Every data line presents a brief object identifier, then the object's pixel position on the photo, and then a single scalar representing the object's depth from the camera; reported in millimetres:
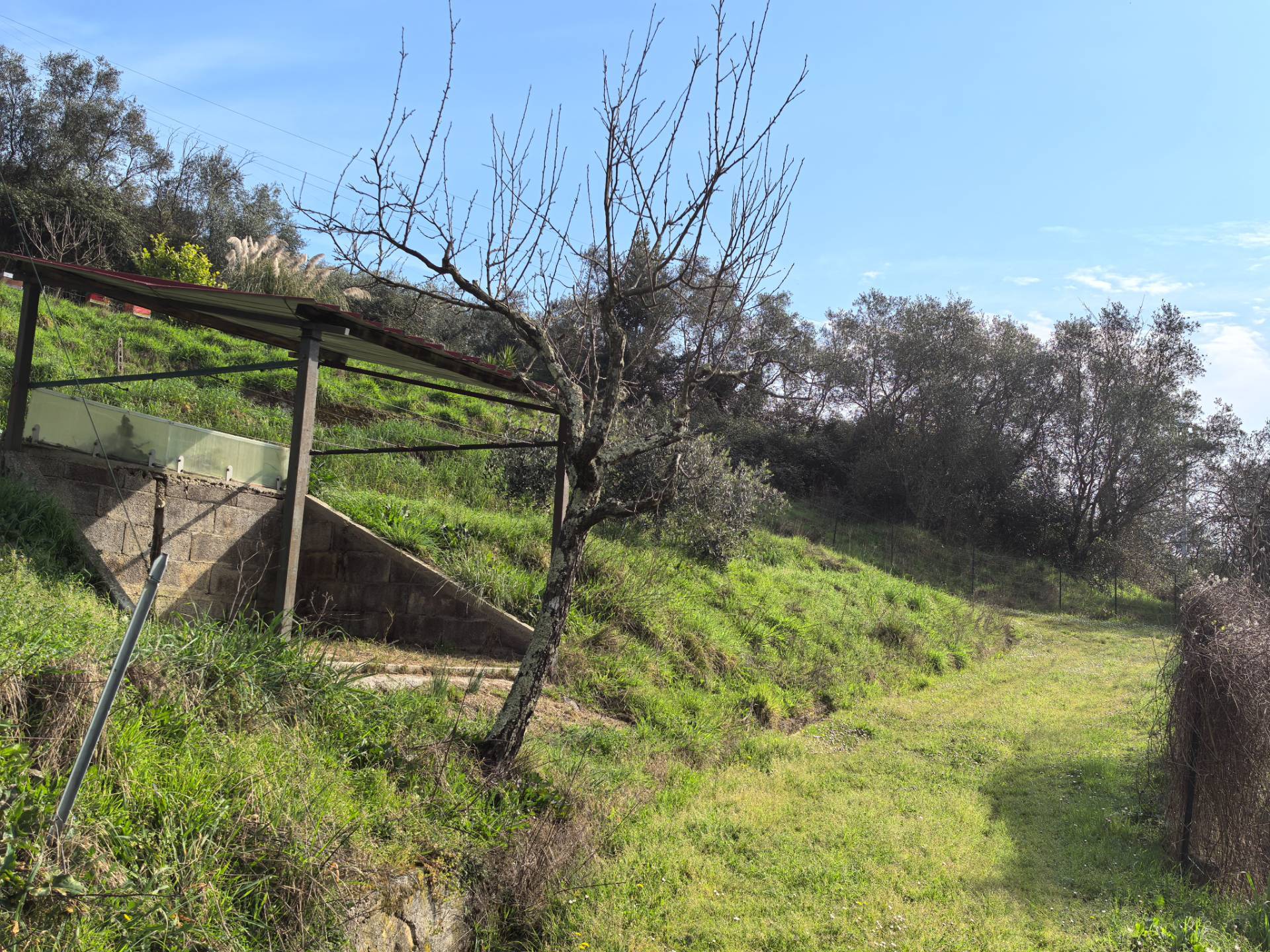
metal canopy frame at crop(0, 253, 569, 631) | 6879
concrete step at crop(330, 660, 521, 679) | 6542
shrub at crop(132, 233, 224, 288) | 18000
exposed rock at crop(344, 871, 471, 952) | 4086
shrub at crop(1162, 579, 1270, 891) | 6227
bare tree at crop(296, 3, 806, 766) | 6129
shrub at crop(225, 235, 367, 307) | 16734
